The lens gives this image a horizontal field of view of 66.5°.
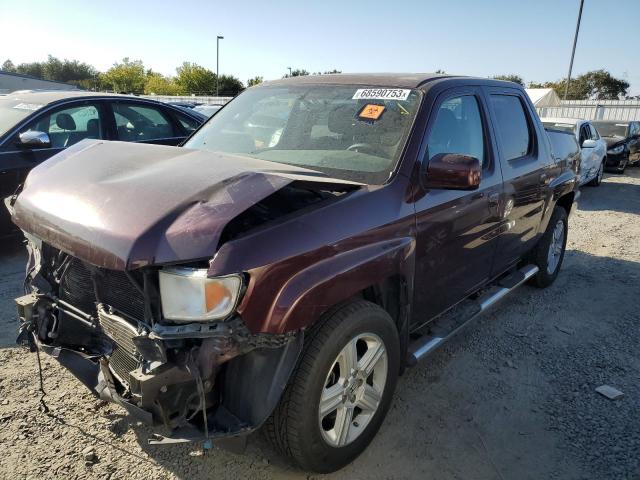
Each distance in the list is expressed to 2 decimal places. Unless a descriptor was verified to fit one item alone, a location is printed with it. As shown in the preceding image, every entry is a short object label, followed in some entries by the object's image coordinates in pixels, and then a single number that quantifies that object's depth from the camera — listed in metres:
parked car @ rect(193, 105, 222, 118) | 15.02
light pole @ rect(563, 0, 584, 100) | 26.52
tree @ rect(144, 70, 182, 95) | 63.03
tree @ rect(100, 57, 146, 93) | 70.06
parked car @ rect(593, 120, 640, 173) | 13.91
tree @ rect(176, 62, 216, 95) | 61.81
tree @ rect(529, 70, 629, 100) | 56.28
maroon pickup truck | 1.89
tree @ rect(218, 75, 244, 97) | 59.62
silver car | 10.37
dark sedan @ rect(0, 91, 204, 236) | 5.07
